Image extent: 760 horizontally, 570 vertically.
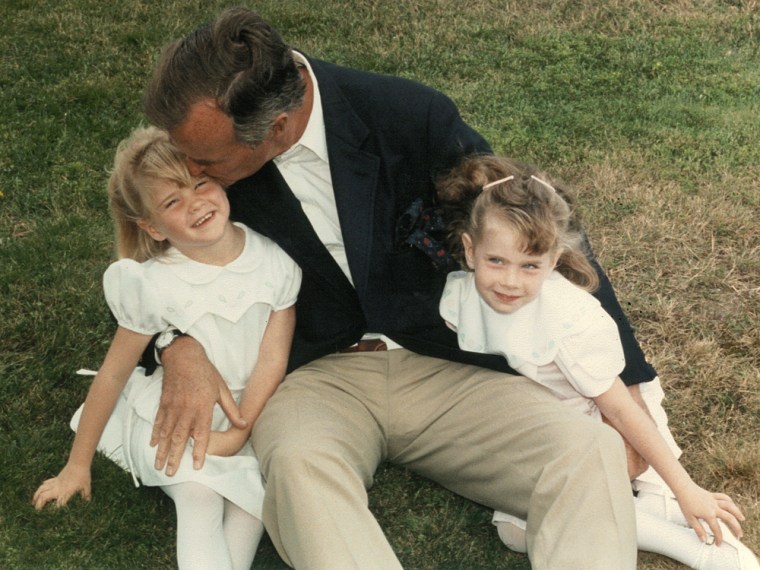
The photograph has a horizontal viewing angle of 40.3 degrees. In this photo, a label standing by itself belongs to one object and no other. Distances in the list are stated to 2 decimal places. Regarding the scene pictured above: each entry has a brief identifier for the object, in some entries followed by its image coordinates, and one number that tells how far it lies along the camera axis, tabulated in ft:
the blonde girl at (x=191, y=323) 10.90
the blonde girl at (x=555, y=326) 10.60
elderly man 9.43
